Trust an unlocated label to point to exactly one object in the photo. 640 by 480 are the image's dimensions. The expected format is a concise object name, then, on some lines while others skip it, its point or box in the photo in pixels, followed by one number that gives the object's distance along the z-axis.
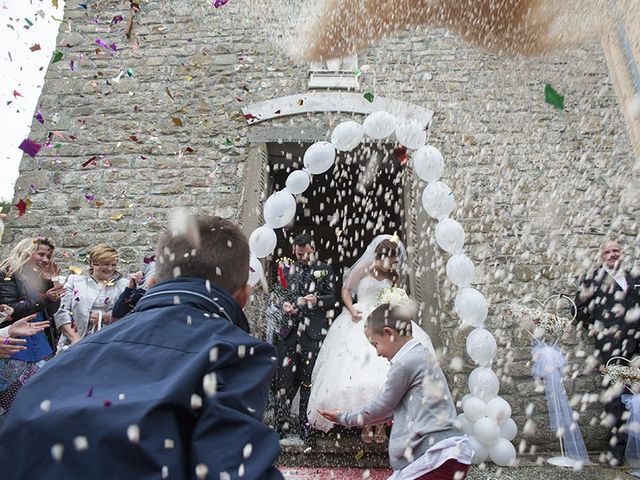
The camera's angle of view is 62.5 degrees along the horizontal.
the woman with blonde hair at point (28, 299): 3.20
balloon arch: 4.12
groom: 4.76
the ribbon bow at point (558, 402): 4.50
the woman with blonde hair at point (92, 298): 4.04
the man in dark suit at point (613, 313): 4.65
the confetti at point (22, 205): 5.69
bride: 4.21
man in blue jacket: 1.03
